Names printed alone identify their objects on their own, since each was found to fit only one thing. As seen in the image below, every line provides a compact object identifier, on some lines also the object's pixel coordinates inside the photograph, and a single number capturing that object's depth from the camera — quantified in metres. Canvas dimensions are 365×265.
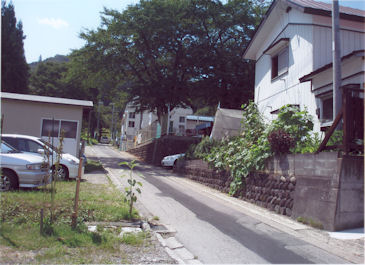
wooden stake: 5.34
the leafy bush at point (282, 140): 8.44
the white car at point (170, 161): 22.30
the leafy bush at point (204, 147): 15.76
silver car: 8.05
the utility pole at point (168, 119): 26.86
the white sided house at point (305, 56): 10.20
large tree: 23.17
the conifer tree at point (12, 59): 39.38
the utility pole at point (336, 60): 7.56
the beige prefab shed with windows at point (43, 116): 15.60
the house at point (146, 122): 29.32
